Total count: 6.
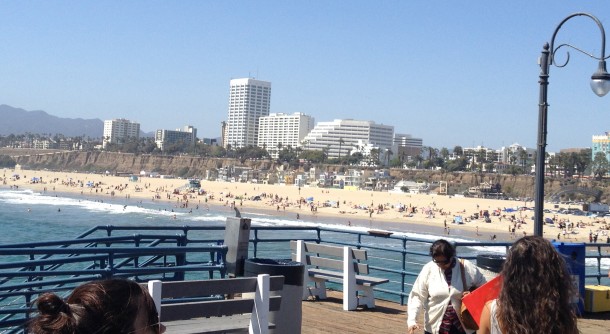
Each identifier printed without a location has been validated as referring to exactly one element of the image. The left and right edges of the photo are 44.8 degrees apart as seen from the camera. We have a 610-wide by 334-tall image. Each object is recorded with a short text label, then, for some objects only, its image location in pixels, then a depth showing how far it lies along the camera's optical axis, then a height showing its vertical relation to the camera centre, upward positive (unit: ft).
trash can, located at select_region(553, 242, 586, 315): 30.68 -2.03
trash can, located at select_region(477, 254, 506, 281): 24.20 -2.04
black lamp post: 29.78 +4.87
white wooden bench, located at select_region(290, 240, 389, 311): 32.35 -3.65
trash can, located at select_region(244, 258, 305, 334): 18.63 -2.57
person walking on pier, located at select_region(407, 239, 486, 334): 17.68 -2.17
